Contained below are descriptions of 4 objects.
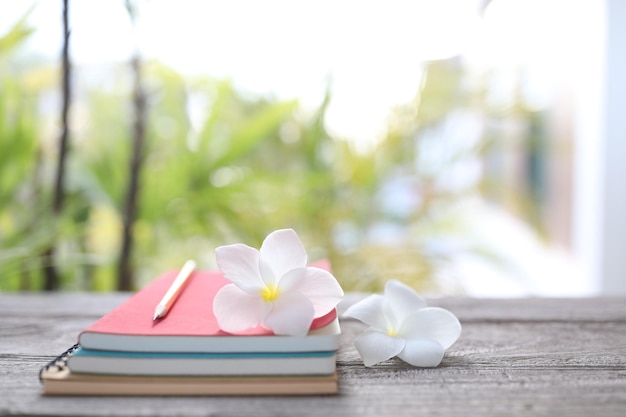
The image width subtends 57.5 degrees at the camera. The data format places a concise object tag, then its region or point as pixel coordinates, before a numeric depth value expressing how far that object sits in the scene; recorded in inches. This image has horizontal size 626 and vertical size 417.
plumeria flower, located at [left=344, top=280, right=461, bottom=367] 19.3
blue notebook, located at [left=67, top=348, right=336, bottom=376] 16.9
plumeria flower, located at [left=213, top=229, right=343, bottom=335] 17.4
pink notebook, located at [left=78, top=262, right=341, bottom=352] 16.8
